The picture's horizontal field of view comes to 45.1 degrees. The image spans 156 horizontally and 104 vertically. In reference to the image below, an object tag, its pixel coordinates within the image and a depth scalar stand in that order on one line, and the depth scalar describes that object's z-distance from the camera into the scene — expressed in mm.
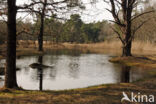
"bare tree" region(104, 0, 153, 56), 25047
